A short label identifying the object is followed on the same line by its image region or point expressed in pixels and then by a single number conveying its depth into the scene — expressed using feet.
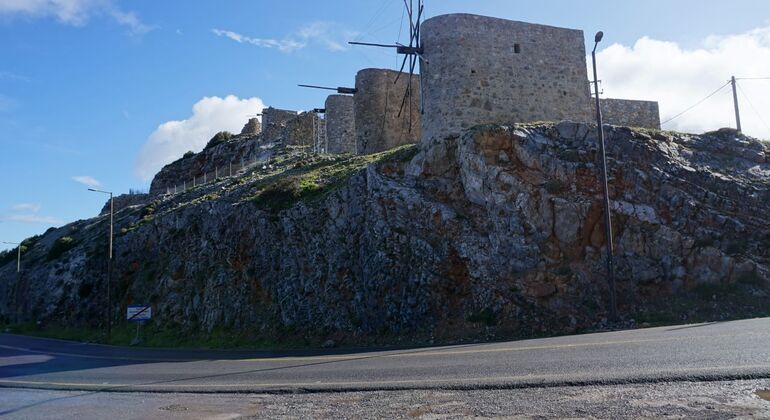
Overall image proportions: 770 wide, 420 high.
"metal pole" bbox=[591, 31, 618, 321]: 58.95
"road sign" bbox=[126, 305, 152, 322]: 92.36
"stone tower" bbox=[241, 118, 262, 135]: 216.54
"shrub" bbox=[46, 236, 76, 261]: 147.84
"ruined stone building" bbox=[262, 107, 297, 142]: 180.96
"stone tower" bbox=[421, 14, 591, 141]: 82.48
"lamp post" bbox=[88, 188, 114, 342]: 103.24
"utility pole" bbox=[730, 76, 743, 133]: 97.45
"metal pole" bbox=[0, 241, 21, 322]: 140.56
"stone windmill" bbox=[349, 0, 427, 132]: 85.51
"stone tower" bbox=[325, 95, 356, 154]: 142.20
